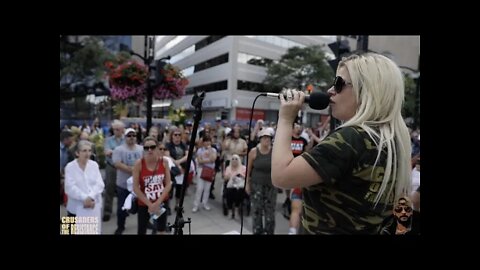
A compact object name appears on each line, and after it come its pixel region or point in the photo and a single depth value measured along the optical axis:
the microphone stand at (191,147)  1.79
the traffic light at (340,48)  5.14
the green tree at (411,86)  29.87
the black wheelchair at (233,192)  5.09
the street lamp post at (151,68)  5.84
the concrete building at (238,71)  26.98
